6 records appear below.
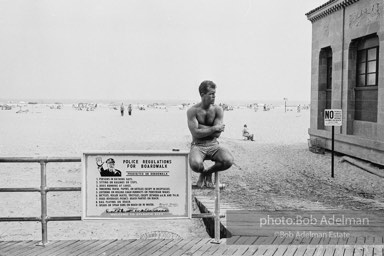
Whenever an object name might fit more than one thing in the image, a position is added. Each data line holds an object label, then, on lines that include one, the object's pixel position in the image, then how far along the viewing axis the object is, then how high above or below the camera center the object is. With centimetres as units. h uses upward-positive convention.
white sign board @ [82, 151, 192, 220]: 544 -92
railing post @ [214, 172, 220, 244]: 554 -126
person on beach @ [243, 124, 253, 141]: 2459 -152
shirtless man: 553 -30
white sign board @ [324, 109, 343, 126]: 1343 -28
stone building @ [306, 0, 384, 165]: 1372 +121
